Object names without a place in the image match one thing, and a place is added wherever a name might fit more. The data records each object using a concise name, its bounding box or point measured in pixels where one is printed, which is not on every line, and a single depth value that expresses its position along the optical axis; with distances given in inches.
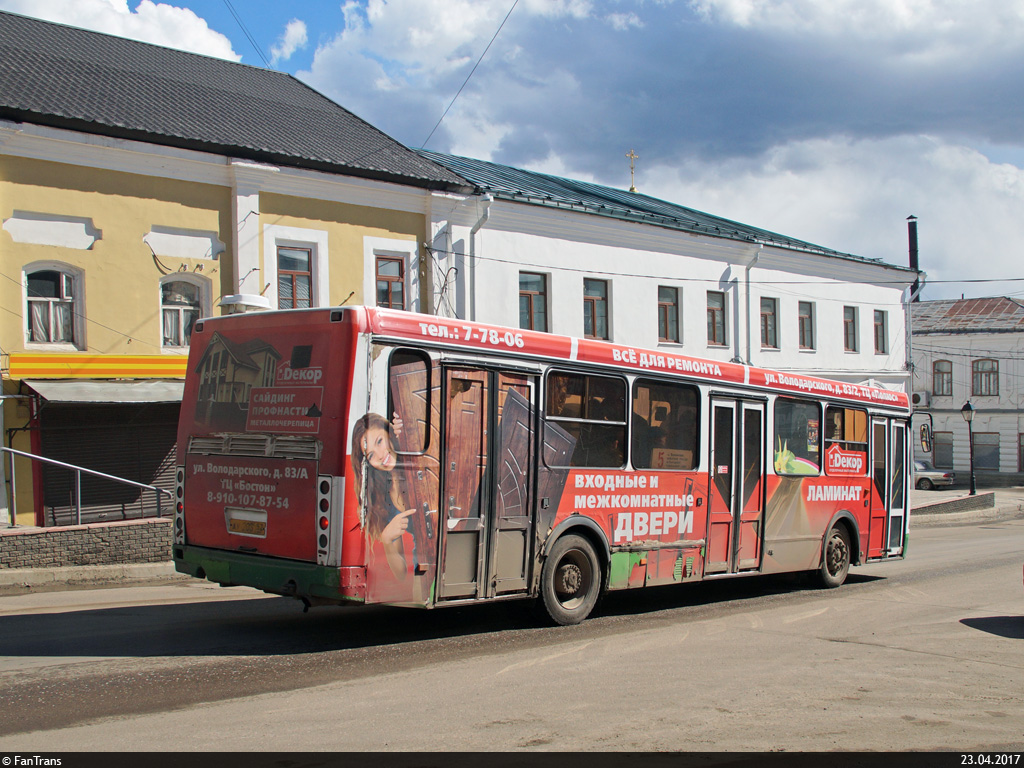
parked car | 1718.8
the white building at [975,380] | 1975.9
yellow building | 634.2
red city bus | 297.6
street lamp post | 1304.1
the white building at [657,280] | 880.3
